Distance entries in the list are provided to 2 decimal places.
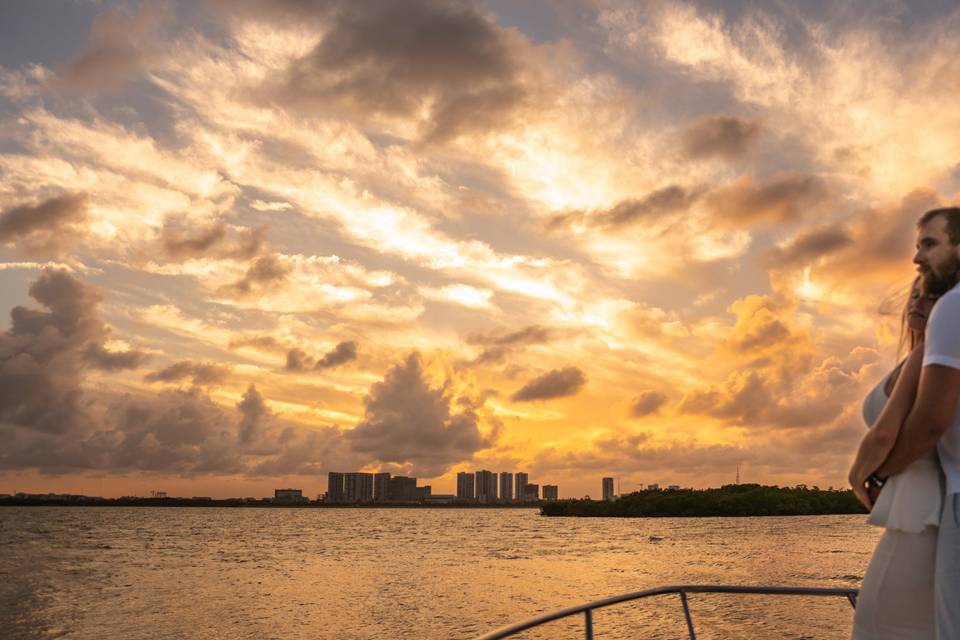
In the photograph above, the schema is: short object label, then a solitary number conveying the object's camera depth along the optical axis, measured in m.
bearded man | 2.17
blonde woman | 2.25
